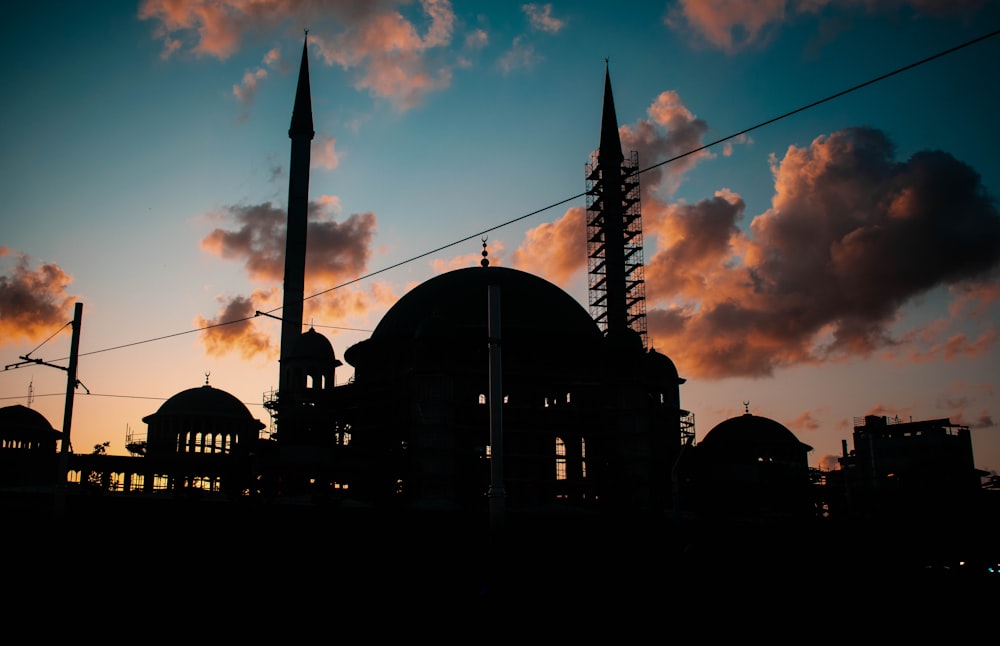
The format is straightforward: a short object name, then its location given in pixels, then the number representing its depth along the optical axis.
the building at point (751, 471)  58.41
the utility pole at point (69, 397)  29.06
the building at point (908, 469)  54.19
